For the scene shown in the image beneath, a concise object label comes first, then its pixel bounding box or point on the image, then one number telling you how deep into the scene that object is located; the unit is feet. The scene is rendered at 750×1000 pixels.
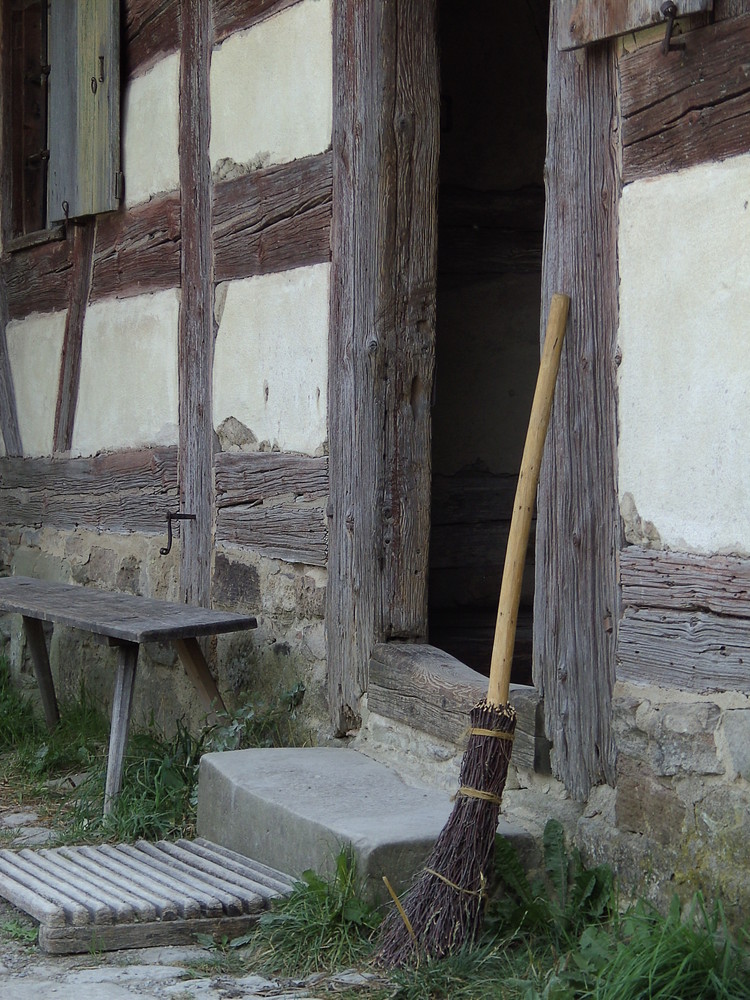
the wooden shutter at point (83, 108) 17.80
